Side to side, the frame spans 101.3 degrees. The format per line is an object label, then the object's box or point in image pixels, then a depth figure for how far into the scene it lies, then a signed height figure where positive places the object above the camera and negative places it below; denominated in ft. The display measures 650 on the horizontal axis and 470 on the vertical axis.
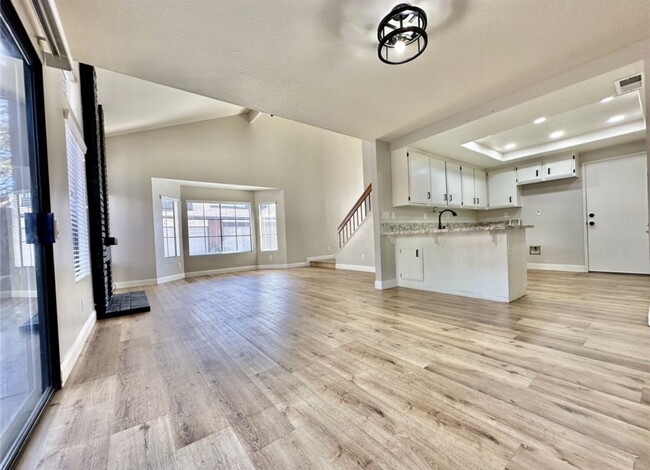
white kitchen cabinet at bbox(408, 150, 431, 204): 14.82 +2.80
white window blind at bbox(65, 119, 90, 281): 8.58 +1.46
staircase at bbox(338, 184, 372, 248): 22.22 +1.10
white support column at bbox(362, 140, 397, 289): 14.71 +1.37
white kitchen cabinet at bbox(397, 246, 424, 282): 14.12 -1.92
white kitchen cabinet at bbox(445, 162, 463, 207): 17.16 +2.74
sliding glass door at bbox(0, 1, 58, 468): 4.22 -0.12
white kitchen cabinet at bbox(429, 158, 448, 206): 15.99 +2.72
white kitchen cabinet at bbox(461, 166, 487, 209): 18.32 +2.71
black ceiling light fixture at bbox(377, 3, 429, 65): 5.91 +4.77
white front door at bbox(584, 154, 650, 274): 15.15 +0.26
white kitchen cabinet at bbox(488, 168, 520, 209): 19.25 +2.61
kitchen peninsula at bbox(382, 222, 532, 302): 11.16 -1.62
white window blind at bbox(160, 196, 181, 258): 21.01 +0.87
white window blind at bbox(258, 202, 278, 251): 26.71 +1.06
